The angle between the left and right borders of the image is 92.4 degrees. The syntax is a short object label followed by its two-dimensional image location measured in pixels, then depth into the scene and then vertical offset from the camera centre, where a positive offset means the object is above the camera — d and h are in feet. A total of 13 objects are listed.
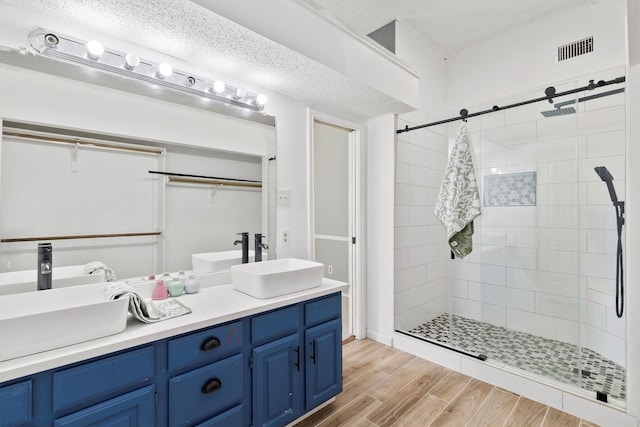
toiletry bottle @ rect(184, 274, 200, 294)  6.03 -1.37
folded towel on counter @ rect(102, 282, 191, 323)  4.35 -1.46
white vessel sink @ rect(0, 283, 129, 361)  3.36 -1.28
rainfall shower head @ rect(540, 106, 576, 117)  7.59 +2.61
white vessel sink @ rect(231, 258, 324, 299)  5.66 -1.25
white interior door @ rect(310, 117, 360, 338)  14.06 +0.70
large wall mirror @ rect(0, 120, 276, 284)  4.64 +0.31
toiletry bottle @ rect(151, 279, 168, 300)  5.60 -1.38
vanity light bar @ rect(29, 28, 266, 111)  4.81 +2.70
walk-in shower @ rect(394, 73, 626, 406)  7.70 -0.86
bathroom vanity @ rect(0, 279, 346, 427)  3.52 -2.19
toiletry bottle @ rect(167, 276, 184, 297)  5.80 -1.36
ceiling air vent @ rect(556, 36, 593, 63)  8.73 +4.83
